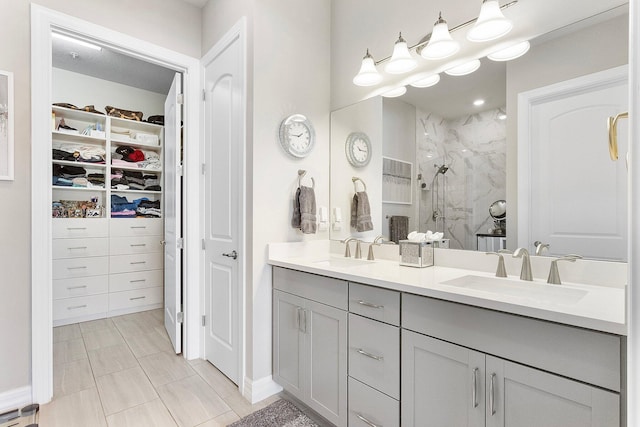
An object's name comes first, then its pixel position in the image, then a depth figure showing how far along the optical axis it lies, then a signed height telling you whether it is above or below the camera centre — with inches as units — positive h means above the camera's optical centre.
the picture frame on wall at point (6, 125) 72.3 +20.1
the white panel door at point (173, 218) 100.9 -1.7
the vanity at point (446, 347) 35.7 -19.5
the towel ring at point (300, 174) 87.5 +10.7
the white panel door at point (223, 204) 83.7 +2.6
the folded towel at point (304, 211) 83.1 +0.5
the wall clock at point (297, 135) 83.0 +21.0
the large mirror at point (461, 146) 53.5 +15.4
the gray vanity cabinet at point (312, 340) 62.9 -27.8
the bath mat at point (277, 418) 68.4 -45.4
